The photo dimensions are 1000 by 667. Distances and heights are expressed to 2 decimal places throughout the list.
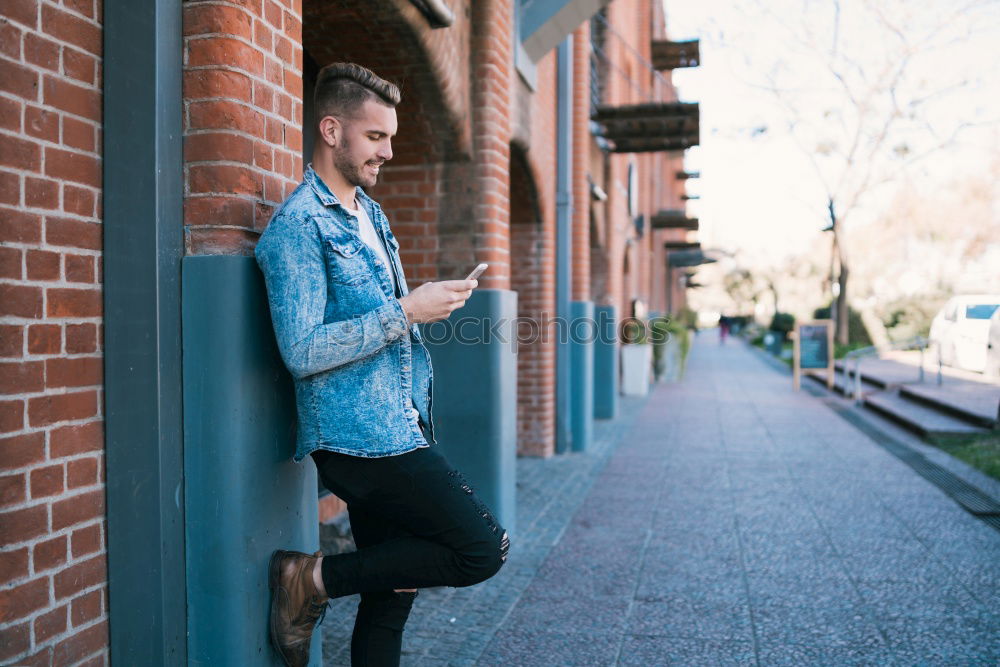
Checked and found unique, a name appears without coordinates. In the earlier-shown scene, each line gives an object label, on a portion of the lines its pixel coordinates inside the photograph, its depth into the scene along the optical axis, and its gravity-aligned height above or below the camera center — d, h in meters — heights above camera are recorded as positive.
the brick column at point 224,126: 2.37 +0.60
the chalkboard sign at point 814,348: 15.66 -0.33
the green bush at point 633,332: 14.08 -0.01
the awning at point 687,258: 30.73 +2.87
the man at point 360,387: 2.16 -0.15
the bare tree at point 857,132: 19.39 +5.05
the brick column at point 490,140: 5.30 +1.25
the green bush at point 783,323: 29.31 +0.29
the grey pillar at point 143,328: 2.22 +0.01
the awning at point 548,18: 6.41 +2.47
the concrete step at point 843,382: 14.49 -0.97
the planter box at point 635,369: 14.09 -0.65
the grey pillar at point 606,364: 10.55 -0.42
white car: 9.05 +0.05
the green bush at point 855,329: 25.23 +0.05
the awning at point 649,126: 10.45 +2.69
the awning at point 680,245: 28.16 +3.00
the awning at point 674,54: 15.98 +5.72
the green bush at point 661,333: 17.12 -0.03
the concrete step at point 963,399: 9.56 -0.93
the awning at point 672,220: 21.50 +2.90
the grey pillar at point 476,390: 4.91 -0.35
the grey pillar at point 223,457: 2.32 -0.35
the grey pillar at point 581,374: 8.57 -0.44
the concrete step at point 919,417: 9.29 -1.09
